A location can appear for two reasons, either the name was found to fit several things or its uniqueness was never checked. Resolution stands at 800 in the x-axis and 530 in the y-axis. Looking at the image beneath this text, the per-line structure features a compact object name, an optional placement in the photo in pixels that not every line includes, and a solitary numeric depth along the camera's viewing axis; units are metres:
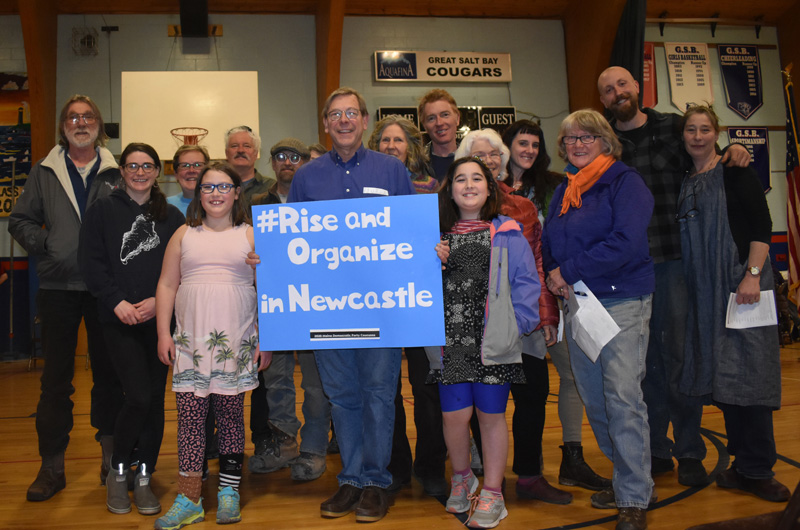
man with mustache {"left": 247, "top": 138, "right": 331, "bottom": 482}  3.03
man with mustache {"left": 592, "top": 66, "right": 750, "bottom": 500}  2.81
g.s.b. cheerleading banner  9.77
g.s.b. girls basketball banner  9.55
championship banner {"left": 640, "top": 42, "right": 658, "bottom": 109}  9.38
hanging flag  6.85
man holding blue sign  2.46
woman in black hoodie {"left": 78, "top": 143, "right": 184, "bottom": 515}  2.57
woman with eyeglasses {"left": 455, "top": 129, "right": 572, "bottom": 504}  2.58
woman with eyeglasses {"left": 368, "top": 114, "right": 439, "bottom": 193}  3.03
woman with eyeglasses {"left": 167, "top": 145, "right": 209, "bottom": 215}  3.49
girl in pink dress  2.41
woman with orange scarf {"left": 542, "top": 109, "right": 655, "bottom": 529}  2.24
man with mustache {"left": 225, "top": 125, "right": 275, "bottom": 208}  3.80
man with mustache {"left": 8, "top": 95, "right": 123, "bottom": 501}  2.82
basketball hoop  7.68
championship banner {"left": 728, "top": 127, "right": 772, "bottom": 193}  9.66
